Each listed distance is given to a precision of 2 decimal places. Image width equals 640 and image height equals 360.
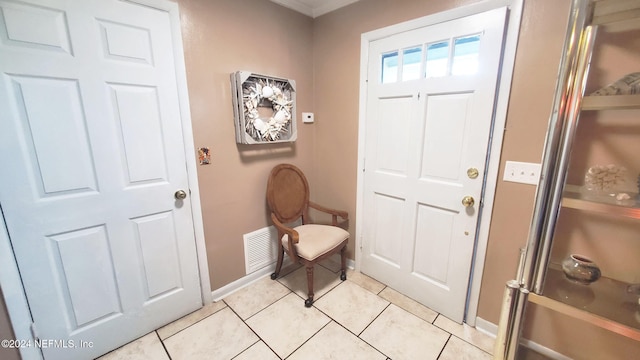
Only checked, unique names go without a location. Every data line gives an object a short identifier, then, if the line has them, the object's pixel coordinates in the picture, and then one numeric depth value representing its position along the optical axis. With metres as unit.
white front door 1.46
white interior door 1.14
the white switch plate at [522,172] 1.34
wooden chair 1.86
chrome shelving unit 0.85
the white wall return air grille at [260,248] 2.10
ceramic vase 1.08
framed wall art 1.78
